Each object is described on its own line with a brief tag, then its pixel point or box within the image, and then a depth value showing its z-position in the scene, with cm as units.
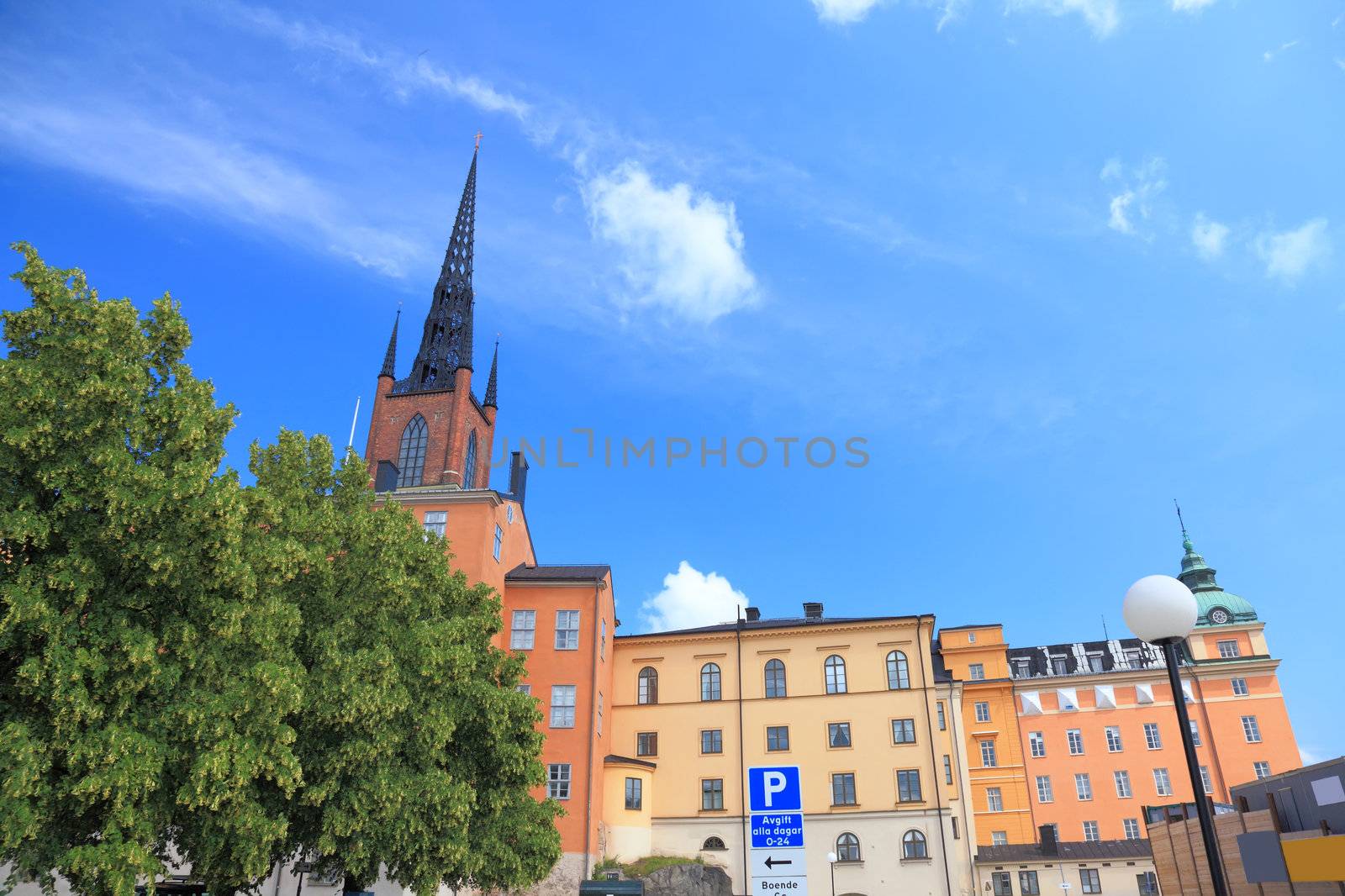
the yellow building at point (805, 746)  4162
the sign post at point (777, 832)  1009
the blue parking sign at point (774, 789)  1044
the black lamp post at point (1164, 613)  888
